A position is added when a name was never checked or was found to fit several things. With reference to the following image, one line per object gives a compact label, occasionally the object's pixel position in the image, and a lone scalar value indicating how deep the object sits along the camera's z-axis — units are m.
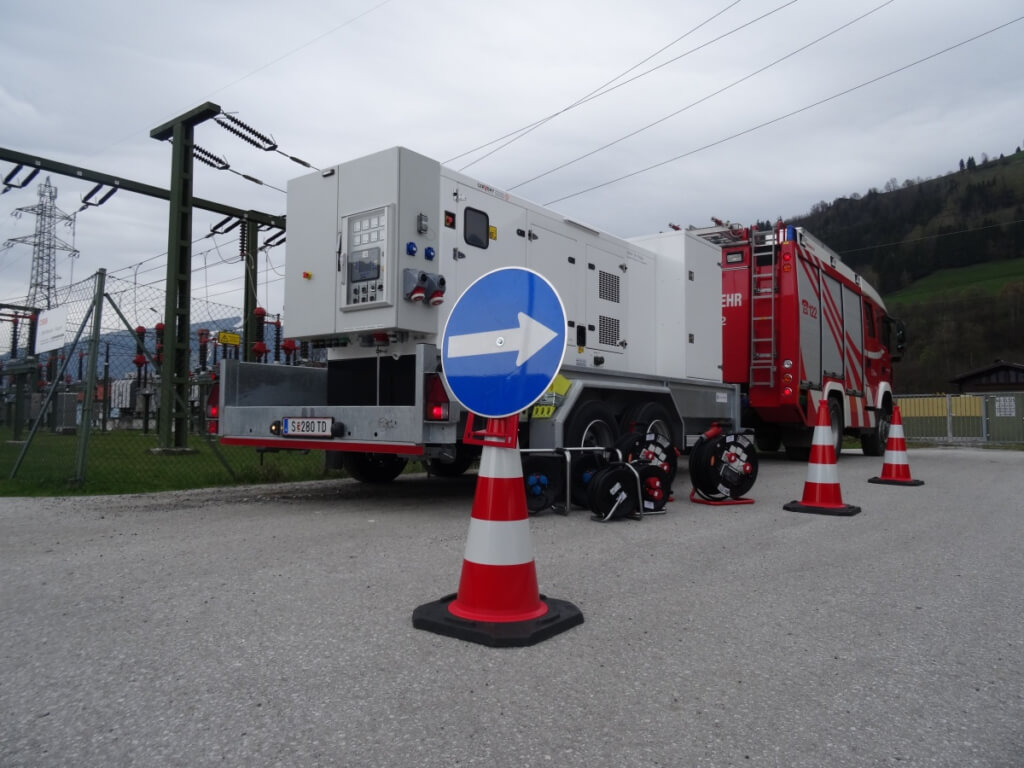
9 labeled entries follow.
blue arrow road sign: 3.22
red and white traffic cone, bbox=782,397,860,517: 6.96
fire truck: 11.78
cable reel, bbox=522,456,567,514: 6.76
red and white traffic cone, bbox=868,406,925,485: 9.66
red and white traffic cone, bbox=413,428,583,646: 3.22
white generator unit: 6.54
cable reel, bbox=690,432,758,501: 7.53
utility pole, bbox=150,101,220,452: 10.87
